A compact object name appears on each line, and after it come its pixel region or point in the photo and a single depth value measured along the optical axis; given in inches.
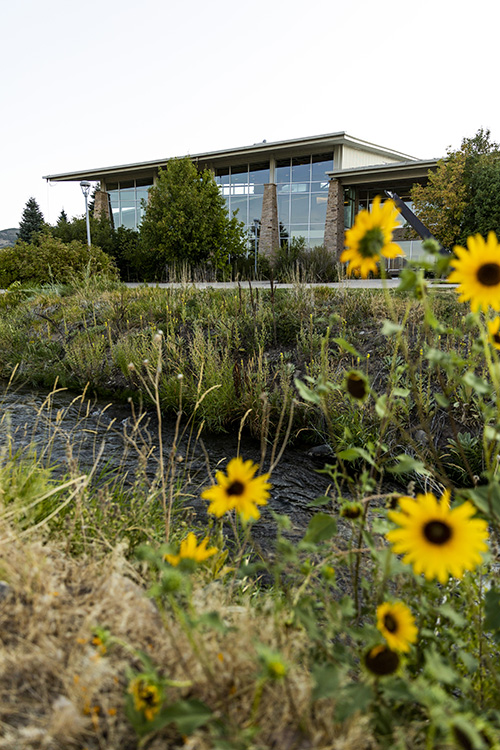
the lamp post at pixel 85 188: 737.6
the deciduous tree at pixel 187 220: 805.2
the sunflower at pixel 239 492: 48.8
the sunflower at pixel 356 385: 51.7
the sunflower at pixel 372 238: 49.6
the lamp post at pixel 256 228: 1076.1
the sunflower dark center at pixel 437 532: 39.6
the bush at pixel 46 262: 513.3
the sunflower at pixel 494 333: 56.8
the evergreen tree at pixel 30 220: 1631.4
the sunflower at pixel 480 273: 46.8
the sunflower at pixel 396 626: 40.5
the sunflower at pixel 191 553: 44.9
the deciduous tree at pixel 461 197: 788.0
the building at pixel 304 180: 948.0
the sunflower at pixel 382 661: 39.2
